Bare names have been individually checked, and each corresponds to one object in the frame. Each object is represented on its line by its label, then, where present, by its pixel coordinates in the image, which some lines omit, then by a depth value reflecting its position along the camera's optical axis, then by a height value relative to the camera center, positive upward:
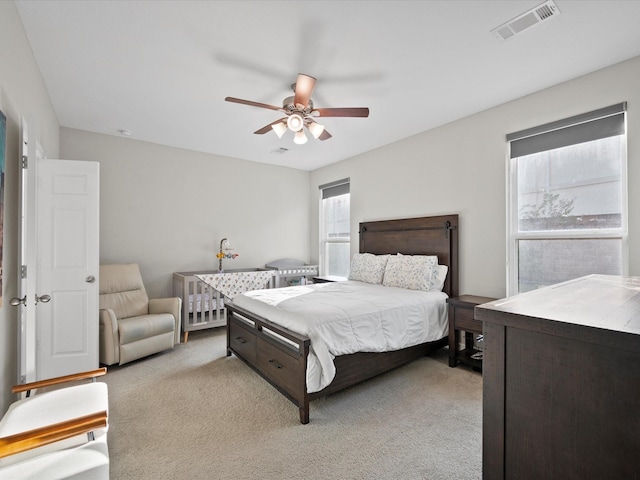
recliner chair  3.12 -0.85
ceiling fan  2.41 +1.12
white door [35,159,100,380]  2.62 -0.21
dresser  0.68 -0.36
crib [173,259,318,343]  4.09 -0.83
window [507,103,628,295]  2.58 +0.38
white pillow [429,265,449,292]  3.58 -0.42
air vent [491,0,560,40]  1.90 +1.43
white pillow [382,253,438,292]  3.54 -0.36
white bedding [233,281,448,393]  2.28 -0.64
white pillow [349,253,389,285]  4.06 -0.35
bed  2.33 -0.88
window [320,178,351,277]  5.36 +0.24
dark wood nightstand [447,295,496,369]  2.98 -0.81
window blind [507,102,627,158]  2.56 +1.00
